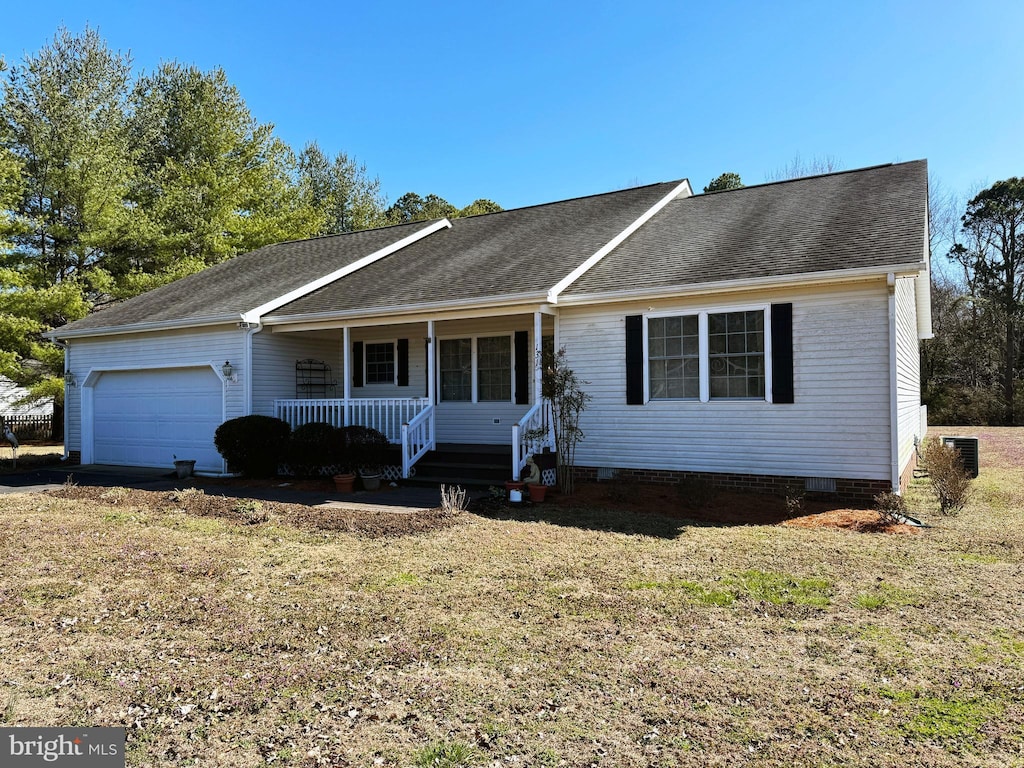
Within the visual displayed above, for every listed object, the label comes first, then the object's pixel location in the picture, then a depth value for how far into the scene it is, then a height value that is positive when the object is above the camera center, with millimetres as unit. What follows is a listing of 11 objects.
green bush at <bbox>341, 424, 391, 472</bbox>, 11094 -880
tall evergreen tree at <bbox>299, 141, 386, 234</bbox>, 37875 +12616
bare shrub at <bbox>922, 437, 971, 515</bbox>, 8242 -1169
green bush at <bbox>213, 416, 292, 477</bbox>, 11812 -802
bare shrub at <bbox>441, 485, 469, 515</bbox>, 8352 -1406
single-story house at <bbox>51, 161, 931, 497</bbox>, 8891 +1065
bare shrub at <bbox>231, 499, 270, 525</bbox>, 8083 -1459
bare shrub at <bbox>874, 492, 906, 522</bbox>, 7664 -1372
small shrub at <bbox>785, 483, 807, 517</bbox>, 8211 -1403
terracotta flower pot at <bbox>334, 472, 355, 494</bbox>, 10531 -1372
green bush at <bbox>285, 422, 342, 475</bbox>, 11242 -862
